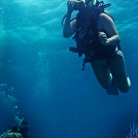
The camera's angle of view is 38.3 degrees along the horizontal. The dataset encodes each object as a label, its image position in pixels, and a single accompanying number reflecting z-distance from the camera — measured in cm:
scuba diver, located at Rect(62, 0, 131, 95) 514
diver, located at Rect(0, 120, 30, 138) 771
